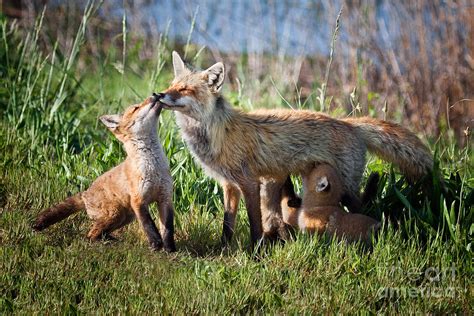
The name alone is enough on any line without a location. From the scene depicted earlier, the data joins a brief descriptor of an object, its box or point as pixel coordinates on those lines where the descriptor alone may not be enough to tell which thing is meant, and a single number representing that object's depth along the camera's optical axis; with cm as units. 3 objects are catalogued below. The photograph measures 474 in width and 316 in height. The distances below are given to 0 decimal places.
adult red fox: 1341
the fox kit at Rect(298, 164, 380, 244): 1280
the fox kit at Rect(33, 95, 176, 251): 1280
